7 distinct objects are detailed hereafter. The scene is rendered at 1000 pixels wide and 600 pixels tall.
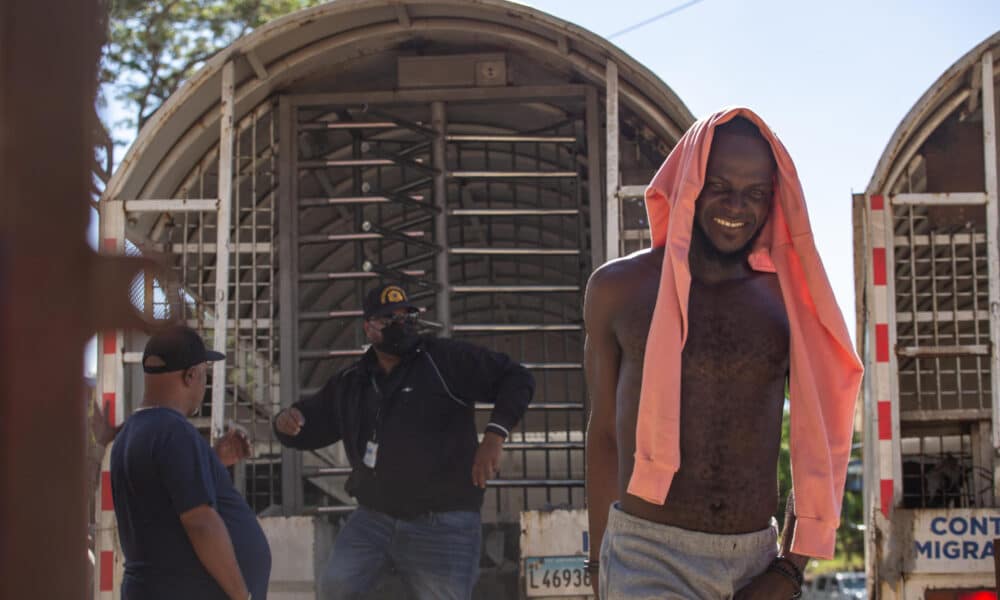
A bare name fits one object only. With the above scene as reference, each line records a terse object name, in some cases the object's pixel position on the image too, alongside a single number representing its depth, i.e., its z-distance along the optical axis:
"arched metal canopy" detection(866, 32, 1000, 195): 7.13
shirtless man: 3.76
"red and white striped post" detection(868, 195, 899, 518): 6.81
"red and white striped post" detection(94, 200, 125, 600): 7.04
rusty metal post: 1.53
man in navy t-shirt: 5.08
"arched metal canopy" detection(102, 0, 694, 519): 7.62
